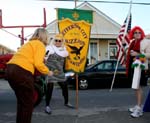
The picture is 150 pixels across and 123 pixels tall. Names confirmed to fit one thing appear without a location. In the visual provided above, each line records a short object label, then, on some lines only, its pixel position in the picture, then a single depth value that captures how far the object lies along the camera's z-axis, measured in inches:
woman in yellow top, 160.9
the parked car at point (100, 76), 477.8
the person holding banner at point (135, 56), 216.2
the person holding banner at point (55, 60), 232.2
